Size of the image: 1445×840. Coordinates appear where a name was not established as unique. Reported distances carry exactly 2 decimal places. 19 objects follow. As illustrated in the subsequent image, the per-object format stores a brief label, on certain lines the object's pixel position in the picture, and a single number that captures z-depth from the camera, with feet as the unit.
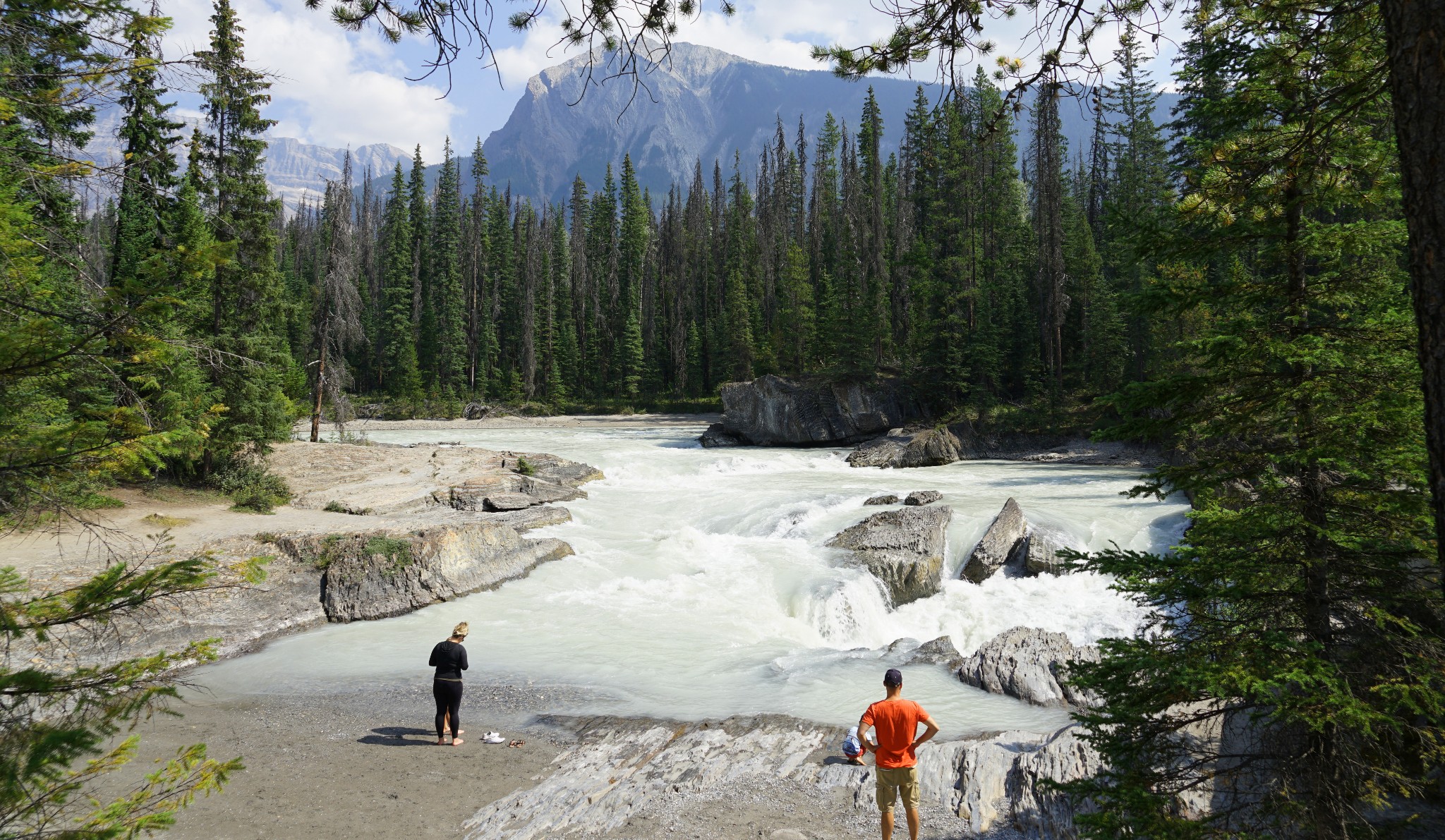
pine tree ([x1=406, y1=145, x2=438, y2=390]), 199.93
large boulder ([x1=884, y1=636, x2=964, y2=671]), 33.58
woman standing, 27.04
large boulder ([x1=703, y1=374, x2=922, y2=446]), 117.39
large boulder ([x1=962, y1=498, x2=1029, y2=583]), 46.37
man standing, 18.98
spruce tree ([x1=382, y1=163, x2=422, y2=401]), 182.19
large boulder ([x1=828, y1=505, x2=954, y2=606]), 44.65
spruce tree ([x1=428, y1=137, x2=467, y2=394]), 192.34
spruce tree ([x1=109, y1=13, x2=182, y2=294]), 63.93
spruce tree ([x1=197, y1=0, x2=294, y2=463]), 60.29
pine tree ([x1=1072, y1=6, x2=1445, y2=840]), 13.35
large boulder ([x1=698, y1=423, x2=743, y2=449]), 118.83
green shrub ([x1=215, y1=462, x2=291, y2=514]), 55.47
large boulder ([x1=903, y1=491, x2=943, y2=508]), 60.08
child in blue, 23.57
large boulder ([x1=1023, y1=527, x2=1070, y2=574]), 45.32
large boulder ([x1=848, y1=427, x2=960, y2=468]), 90.89
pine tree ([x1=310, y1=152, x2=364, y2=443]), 83.41
